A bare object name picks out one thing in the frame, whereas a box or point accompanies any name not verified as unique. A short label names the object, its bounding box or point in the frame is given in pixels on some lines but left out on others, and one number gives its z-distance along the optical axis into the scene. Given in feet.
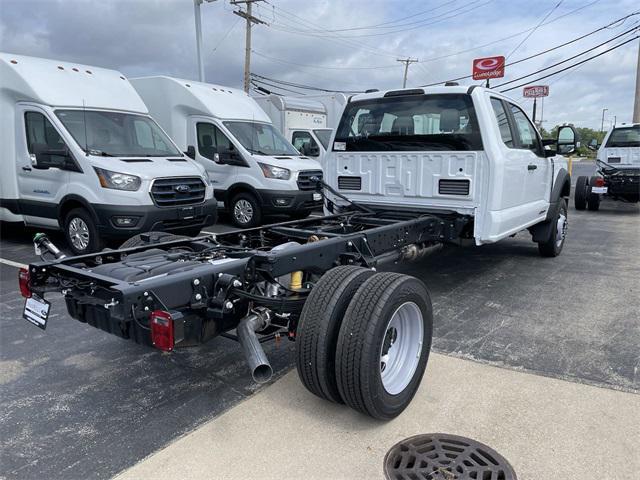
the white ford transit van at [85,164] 23.90
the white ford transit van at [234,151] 33.32
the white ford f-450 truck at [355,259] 9.64
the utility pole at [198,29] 53.78
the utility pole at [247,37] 96.94
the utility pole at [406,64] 201.26
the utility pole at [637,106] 70.49
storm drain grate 8.76
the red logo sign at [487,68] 65.67
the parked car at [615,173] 41.70
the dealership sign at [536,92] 45.26
